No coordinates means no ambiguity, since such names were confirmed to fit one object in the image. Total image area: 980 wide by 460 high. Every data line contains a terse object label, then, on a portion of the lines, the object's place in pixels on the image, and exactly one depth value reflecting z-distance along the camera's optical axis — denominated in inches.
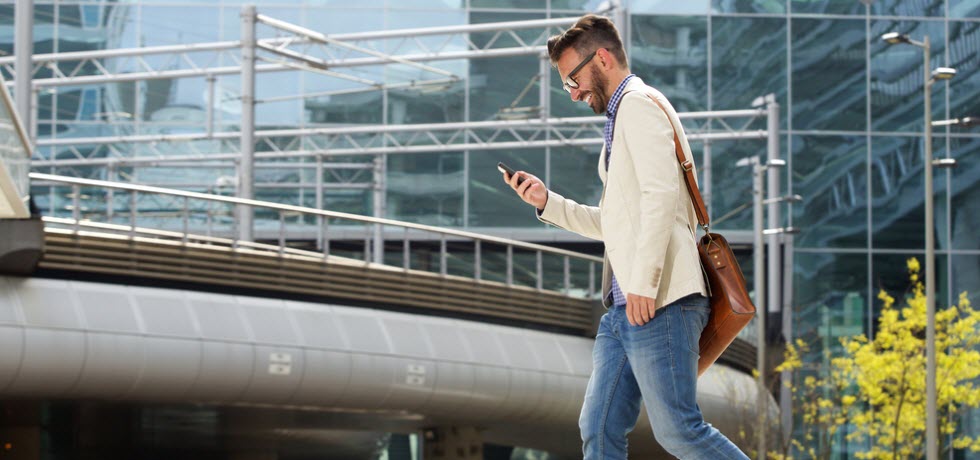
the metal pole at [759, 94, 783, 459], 1576.0
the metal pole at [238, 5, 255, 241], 1082.1
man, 204.2
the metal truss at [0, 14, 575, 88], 1238.3
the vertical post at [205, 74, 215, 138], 1462.6
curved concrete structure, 749.3
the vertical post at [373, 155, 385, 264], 1664.6
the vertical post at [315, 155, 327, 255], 1634.8
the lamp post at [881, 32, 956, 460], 1007.6
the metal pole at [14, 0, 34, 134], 871.7
